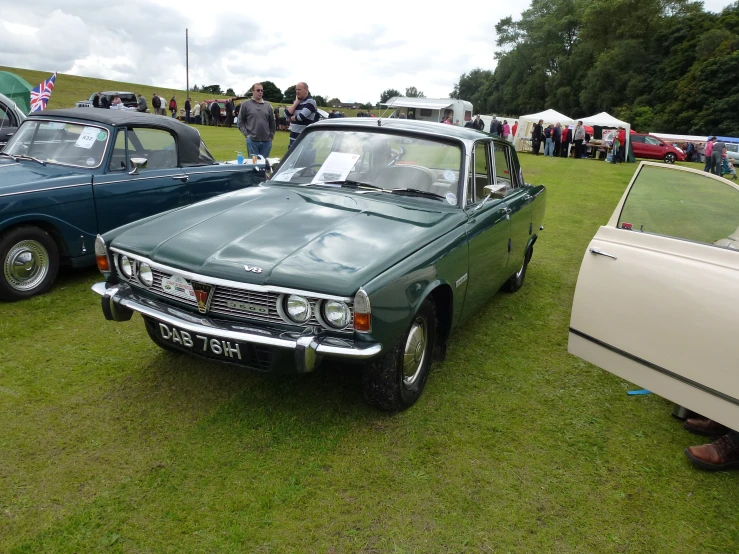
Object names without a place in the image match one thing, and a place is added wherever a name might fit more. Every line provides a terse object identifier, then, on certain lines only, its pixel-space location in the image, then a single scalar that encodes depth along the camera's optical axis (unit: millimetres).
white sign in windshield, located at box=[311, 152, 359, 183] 4039
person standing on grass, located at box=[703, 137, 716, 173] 20578
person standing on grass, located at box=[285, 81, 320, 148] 8281
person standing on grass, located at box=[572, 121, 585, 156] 26312
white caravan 30469
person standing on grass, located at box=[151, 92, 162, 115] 28000
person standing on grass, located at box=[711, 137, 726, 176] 19641
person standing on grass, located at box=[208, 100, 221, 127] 31469
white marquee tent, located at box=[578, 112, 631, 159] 29156
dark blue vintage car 4656
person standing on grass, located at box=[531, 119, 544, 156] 27234
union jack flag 13695
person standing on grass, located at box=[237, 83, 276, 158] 8656
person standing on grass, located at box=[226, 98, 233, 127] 30069
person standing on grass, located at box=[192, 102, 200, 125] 33156
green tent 15688
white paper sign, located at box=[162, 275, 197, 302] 2936
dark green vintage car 2711
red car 29125
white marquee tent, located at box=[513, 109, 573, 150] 30906
